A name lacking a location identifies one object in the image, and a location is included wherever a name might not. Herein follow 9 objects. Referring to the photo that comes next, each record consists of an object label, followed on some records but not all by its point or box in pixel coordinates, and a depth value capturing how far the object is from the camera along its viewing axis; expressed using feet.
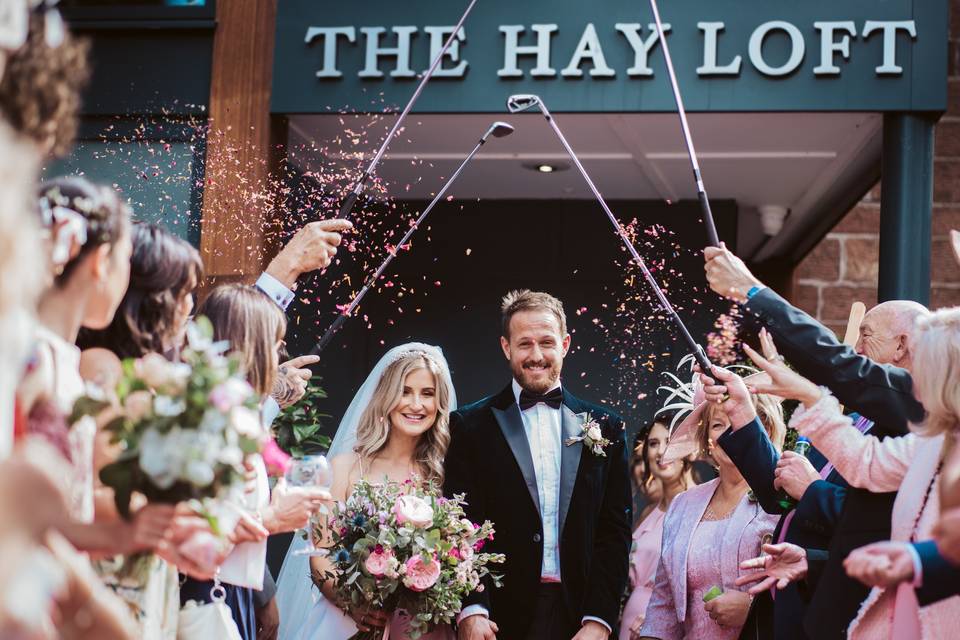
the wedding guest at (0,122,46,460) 5.87
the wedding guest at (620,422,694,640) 20.45
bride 16.90
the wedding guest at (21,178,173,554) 8.43
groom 15.94
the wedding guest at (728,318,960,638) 10.88
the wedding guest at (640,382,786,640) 15.88
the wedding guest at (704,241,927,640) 12.40
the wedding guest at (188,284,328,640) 11.93
